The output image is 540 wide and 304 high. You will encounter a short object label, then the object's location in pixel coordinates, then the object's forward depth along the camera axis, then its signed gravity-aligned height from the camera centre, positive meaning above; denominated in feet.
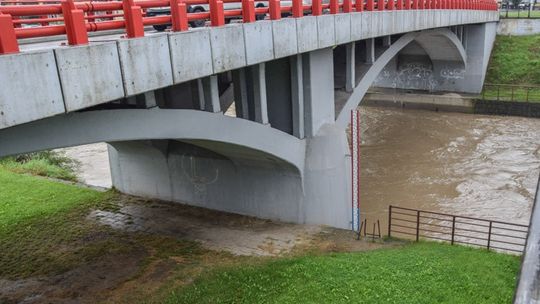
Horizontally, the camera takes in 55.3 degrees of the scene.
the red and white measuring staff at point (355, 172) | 41.14 -14.32
